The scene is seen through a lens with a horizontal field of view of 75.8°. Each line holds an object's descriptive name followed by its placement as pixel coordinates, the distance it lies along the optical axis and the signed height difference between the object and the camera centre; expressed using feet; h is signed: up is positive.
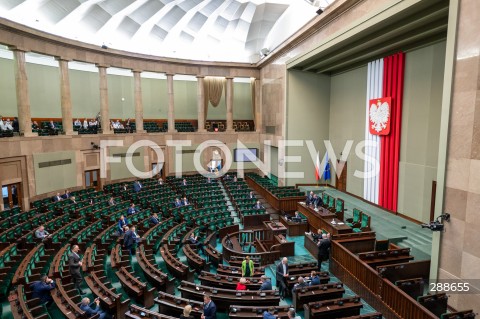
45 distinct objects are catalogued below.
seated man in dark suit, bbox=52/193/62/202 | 44.23 -9.64
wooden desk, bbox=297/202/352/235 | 36.22 -11.01
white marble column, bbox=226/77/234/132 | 74.90 +7.20
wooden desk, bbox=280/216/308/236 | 41.73 -12.83
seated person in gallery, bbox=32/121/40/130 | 52.77 +0.86
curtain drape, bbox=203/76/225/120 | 75.51 +10.63
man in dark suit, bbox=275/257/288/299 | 25.55 -11.93
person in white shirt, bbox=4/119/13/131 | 44.59 +0.80
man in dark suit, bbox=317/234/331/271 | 30.63 -11.42
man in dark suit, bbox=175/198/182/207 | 45.60 -10.47
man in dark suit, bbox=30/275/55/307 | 20.13 -10.30
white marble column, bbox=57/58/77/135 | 52.37 +5.64
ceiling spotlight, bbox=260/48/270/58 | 66.13 +17.53
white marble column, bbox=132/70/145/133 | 65.00 +6.24
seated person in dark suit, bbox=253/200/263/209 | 46.44 -11.07
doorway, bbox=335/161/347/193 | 56.65 -8.56
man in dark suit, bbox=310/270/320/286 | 24.70 -11.75
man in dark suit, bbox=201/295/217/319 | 18.72 -10.71
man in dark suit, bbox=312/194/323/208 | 44.14 -9.77
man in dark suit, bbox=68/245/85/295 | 23.40 -10.27
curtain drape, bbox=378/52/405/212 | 42.27 -0.41
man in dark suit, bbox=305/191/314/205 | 45.34 -9.81
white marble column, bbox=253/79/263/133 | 75.56 +6.57
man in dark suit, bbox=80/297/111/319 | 17.92 -10.43
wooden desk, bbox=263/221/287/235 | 37.83 -11.87
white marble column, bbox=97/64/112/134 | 59.36 +6.26
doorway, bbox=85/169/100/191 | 57.82 -8.96
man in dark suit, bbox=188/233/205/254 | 33.47 -11.98
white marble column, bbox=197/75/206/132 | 73.15 +7.41
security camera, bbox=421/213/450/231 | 24.08 -7.02
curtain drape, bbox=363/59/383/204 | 46.65 -0.57
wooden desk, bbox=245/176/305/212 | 48.03 -10.89
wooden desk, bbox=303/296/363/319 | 20.57 -11.83
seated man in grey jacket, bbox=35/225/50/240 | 29.53 -9.85
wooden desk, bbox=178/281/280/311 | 21.63 -11.64
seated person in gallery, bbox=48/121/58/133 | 50.42 +0.68
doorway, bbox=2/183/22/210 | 44.45 -9.58
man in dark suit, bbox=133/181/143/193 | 53.36 -9.56
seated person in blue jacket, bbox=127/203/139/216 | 39.97 -10.32
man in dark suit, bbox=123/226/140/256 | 30.32 -10.55
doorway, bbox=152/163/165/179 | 67.72 -8.08
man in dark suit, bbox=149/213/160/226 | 37.99 -10.88
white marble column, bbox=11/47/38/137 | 44.83 +5.37
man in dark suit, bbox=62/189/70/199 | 46.53 -9.70
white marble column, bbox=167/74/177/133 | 69.46 +6.32
